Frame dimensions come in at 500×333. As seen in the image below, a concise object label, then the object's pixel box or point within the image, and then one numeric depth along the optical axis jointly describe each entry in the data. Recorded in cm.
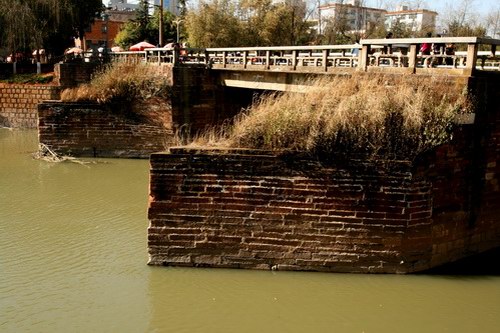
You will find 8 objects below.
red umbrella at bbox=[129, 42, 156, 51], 3358
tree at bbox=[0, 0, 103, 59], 3136
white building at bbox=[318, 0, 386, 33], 4991
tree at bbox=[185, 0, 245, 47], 3672
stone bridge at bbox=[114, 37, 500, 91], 906
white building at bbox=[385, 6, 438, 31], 7190
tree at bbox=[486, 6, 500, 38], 5448
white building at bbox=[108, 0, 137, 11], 12491
